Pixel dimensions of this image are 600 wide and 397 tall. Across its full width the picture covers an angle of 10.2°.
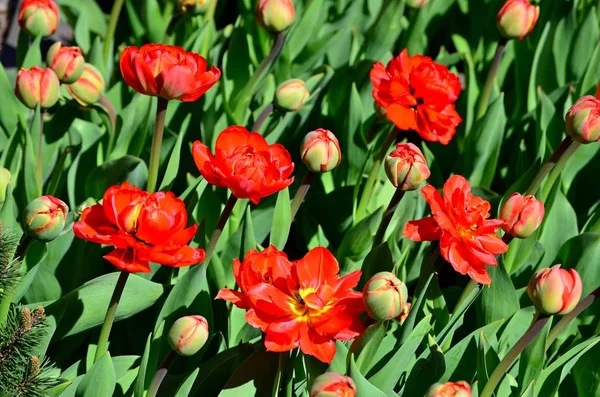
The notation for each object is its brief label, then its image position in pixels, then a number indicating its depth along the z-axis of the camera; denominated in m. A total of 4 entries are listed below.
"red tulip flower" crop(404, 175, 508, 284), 2.92
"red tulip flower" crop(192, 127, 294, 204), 2.91
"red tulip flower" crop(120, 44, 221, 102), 2.99
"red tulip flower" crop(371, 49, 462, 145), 3.15
